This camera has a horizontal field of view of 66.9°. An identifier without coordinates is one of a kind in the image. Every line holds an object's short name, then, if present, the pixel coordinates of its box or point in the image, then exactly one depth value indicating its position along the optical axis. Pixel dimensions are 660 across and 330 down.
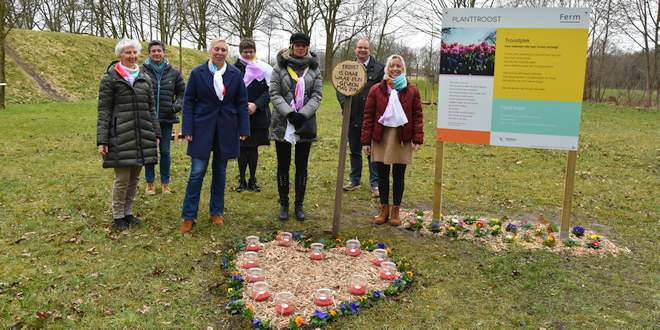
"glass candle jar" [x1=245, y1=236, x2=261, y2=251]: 5.03
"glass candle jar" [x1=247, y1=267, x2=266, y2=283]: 4.29
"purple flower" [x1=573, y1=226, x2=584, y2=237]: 5.67
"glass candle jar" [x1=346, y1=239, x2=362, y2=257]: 4.94
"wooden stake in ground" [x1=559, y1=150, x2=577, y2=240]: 5.53
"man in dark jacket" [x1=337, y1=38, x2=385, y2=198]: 6.88
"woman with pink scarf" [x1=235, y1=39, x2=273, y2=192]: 6.58
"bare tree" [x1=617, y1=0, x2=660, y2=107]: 28.36
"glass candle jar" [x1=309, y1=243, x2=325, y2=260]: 4.81
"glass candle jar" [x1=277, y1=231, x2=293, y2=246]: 5.18
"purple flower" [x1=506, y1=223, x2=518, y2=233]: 5.73
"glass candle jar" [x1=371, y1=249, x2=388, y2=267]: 4.75
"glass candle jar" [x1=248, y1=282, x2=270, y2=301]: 3.93
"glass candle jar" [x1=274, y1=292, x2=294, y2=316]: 3.71
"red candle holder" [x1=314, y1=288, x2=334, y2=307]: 3.86
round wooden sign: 5.16
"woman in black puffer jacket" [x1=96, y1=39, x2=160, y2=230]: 5.14
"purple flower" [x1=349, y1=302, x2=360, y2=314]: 3.81
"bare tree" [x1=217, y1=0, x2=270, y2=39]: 34.03
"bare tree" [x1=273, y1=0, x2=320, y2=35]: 37.62
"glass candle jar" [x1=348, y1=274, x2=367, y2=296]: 4.08
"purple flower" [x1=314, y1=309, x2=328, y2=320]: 3.65
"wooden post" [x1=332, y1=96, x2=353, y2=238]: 5.30
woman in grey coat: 5.50
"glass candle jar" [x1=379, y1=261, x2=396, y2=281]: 4.39
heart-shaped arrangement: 3.75
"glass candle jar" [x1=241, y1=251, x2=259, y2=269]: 4.60
